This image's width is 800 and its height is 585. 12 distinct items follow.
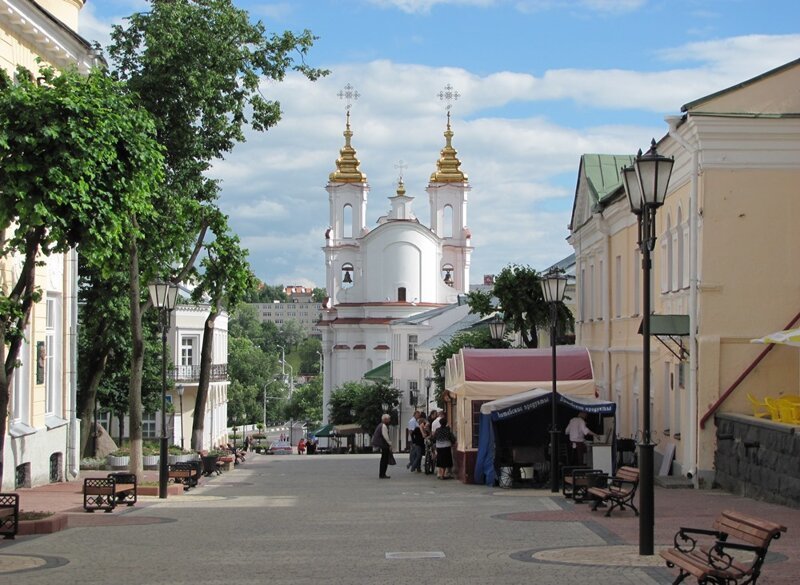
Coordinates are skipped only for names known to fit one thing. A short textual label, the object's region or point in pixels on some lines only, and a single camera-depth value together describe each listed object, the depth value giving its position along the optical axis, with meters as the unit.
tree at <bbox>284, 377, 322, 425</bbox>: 153.50
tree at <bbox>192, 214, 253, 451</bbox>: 34.44
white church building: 111.31
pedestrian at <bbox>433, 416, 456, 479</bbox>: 29.83
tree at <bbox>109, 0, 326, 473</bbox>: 29.11
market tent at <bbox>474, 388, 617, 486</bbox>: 26.12
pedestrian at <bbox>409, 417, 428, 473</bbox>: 33.88
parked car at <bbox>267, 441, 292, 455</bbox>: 86.96
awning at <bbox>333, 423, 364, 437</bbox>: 85.50
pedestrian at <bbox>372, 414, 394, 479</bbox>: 30.84
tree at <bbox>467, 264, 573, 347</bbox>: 40.41
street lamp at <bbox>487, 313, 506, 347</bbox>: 37.41
